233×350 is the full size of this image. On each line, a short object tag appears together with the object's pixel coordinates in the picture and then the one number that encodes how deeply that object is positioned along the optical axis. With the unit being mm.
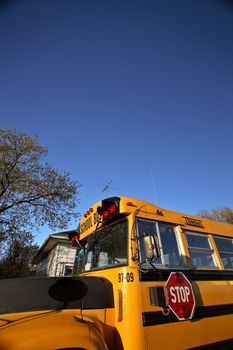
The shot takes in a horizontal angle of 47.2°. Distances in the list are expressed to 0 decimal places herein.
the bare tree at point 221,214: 35375
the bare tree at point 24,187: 18188
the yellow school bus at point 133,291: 2607
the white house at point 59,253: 17531
